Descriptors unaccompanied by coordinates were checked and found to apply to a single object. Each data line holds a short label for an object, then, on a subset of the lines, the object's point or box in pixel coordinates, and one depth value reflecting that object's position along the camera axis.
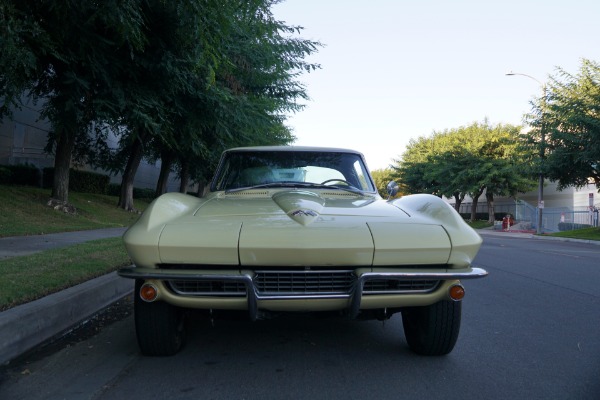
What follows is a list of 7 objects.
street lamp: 27.36
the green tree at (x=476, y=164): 40.50
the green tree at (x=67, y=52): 7.21
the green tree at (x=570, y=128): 24.58
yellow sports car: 3.09
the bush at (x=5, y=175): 19.94
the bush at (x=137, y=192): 32.38
